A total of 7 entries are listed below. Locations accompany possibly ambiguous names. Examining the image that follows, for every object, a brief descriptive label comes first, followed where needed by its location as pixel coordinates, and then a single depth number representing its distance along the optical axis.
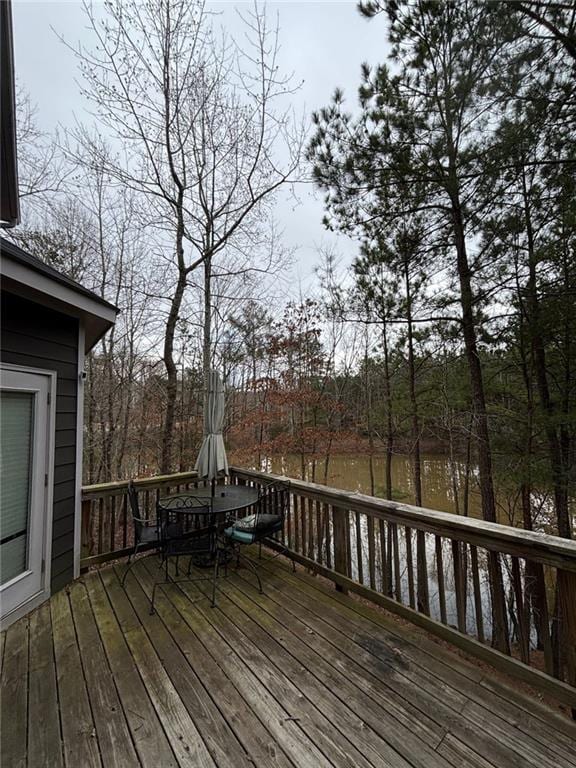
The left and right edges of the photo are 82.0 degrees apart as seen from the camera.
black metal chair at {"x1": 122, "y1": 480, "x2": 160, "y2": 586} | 2.97
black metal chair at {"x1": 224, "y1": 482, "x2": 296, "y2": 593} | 3.13
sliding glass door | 2.47
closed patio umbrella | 3.42
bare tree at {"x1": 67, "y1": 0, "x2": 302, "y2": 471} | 5.18
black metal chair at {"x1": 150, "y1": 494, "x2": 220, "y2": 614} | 2.86
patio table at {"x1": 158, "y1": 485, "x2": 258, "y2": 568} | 2.91
